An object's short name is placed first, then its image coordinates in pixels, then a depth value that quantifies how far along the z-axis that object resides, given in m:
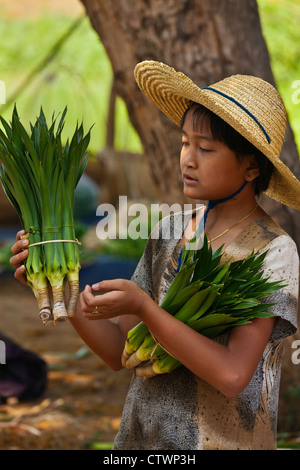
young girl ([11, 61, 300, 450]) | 3.92
